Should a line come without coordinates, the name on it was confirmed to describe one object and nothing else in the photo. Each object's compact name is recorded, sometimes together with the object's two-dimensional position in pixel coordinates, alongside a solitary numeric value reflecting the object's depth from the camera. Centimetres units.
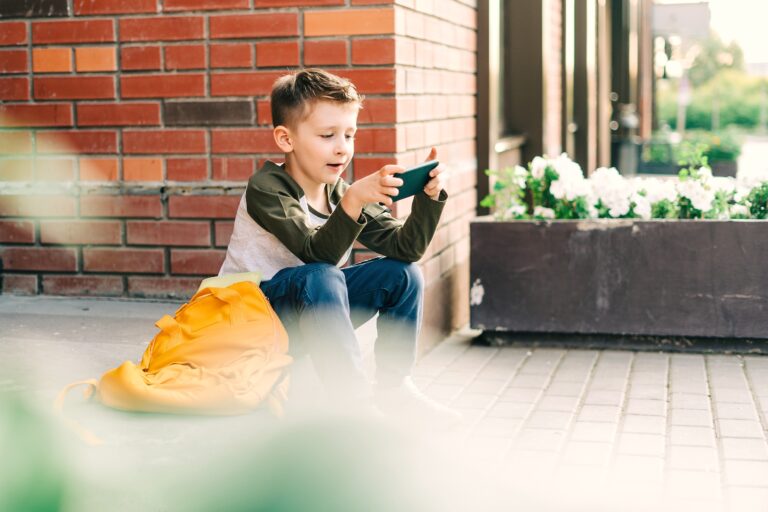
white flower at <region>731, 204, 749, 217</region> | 498
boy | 319
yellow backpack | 296
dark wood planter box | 478
